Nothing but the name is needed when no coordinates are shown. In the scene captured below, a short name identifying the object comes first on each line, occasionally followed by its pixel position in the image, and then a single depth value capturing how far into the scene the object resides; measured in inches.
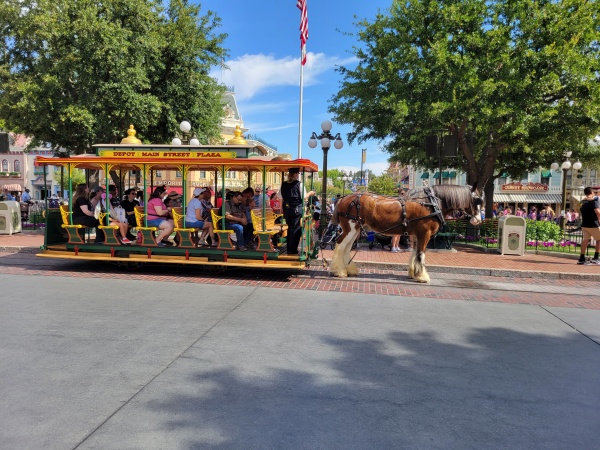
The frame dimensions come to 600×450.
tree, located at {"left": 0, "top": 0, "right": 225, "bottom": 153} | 572.1
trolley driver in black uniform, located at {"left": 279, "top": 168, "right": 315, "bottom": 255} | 354.6
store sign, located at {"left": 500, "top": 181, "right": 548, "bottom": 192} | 1736.0
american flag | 696.1
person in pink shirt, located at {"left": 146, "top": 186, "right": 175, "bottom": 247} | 373.1
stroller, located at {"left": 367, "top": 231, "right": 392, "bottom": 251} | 523.5
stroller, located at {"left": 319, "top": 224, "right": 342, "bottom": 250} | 458.8
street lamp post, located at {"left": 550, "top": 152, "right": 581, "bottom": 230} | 711.1
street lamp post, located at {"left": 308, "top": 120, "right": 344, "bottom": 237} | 510.0
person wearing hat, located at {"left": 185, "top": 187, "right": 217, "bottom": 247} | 374.0
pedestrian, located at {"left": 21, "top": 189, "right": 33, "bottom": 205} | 929.7
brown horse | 350.3
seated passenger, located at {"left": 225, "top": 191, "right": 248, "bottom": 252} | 368.5
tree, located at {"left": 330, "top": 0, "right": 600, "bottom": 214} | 538.0
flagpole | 811.3
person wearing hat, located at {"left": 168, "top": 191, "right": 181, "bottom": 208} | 392.6
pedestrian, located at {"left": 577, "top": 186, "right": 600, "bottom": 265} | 426.9
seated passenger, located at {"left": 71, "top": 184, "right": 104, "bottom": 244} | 382.6
